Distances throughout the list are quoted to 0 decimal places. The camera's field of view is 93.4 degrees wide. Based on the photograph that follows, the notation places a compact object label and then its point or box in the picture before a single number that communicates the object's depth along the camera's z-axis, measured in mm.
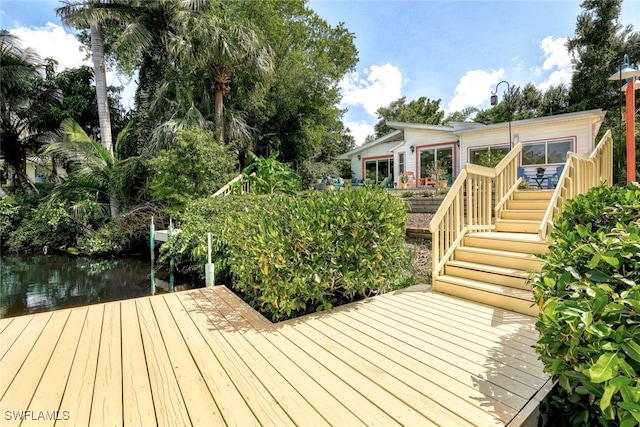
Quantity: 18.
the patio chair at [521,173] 10362
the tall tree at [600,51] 16641
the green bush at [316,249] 3152
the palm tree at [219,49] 9305
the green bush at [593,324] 1060
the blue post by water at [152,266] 6664
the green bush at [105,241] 9055
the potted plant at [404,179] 13734
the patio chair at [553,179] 9594
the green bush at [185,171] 8734
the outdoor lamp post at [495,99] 10914
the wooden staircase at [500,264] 3436
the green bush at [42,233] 9664
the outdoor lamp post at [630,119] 5824
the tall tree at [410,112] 27938
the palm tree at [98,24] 9562
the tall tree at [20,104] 11133
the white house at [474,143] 10172
